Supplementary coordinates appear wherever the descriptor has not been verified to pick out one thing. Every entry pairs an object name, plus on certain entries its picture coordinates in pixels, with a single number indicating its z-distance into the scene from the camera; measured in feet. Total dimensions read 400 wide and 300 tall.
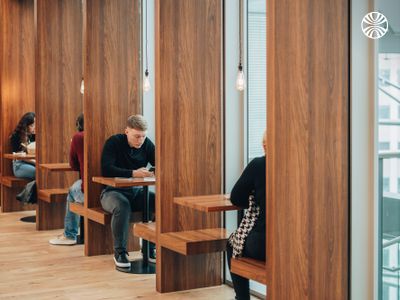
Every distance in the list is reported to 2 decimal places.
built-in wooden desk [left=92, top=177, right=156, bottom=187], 17.53
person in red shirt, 21.36
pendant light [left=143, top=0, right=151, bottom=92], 21.19
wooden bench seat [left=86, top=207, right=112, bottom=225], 19.36
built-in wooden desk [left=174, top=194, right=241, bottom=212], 14.23
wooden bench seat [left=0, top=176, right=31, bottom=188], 28.73
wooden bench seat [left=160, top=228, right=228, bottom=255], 15.40
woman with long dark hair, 28.59
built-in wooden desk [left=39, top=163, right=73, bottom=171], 22.89
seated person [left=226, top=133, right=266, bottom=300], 13.05
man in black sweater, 18.76
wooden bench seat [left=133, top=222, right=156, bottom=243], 16.85
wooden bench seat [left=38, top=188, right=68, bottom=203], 24.17
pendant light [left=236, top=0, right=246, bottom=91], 15.67
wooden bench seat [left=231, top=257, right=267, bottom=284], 12.60
